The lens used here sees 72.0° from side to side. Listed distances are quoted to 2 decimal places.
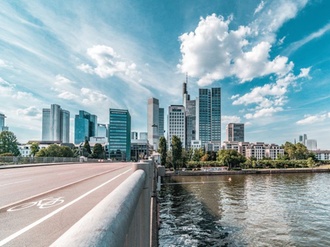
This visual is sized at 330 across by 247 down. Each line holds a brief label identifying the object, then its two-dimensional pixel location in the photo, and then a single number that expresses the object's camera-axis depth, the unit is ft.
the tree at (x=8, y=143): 281.13
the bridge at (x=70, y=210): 4.32
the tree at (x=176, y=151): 317.83
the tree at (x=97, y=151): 455.22
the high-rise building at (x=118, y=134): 532.32
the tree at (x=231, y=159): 344.16
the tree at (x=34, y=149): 328.90
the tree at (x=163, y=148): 320.29
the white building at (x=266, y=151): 630.09
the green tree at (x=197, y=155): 434.51
